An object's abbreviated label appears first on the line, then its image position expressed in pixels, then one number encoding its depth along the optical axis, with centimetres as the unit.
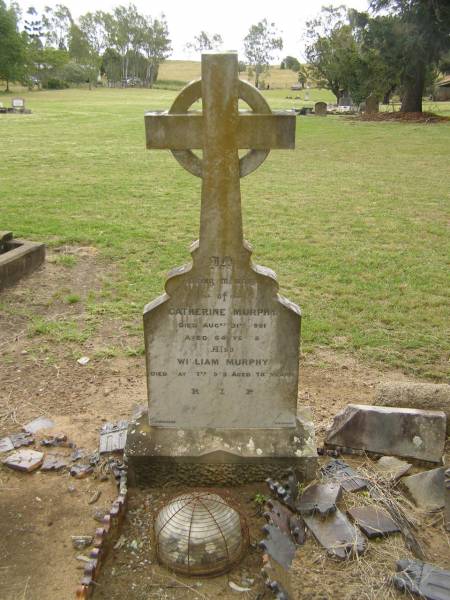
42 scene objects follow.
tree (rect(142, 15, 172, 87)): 9744
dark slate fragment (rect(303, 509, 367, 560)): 349
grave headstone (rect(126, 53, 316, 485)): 383
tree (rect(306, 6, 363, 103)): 3941
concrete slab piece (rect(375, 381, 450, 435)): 465
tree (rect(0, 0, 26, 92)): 6066
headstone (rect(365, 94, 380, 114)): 3550
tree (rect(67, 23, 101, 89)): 8219
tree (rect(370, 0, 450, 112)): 2689
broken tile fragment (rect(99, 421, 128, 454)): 457
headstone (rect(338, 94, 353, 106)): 4472
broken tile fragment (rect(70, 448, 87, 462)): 453
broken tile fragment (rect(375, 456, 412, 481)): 419
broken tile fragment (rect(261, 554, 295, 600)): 307
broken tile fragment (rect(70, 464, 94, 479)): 432
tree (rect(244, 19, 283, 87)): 9631
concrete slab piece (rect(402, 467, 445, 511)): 396
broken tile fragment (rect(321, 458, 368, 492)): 406
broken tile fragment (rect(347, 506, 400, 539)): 363
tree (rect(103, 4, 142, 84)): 9619
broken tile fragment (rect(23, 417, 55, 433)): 495
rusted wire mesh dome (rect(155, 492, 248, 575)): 331
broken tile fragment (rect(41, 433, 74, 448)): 470
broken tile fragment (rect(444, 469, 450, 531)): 375
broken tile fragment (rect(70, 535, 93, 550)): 366
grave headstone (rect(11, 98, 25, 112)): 3945
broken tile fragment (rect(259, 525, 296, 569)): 337
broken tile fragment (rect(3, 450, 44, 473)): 438
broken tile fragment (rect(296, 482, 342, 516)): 375
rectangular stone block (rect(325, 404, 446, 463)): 435
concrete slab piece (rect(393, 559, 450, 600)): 312
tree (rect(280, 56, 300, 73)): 11466
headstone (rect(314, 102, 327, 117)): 3684
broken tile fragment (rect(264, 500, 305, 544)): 360
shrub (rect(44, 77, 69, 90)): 7525
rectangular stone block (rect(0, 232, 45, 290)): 801
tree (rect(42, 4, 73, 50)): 10669
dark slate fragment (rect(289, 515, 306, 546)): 360
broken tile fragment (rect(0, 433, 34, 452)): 468
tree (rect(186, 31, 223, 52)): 11206
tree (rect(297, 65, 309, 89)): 6501
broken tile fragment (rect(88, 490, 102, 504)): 407
